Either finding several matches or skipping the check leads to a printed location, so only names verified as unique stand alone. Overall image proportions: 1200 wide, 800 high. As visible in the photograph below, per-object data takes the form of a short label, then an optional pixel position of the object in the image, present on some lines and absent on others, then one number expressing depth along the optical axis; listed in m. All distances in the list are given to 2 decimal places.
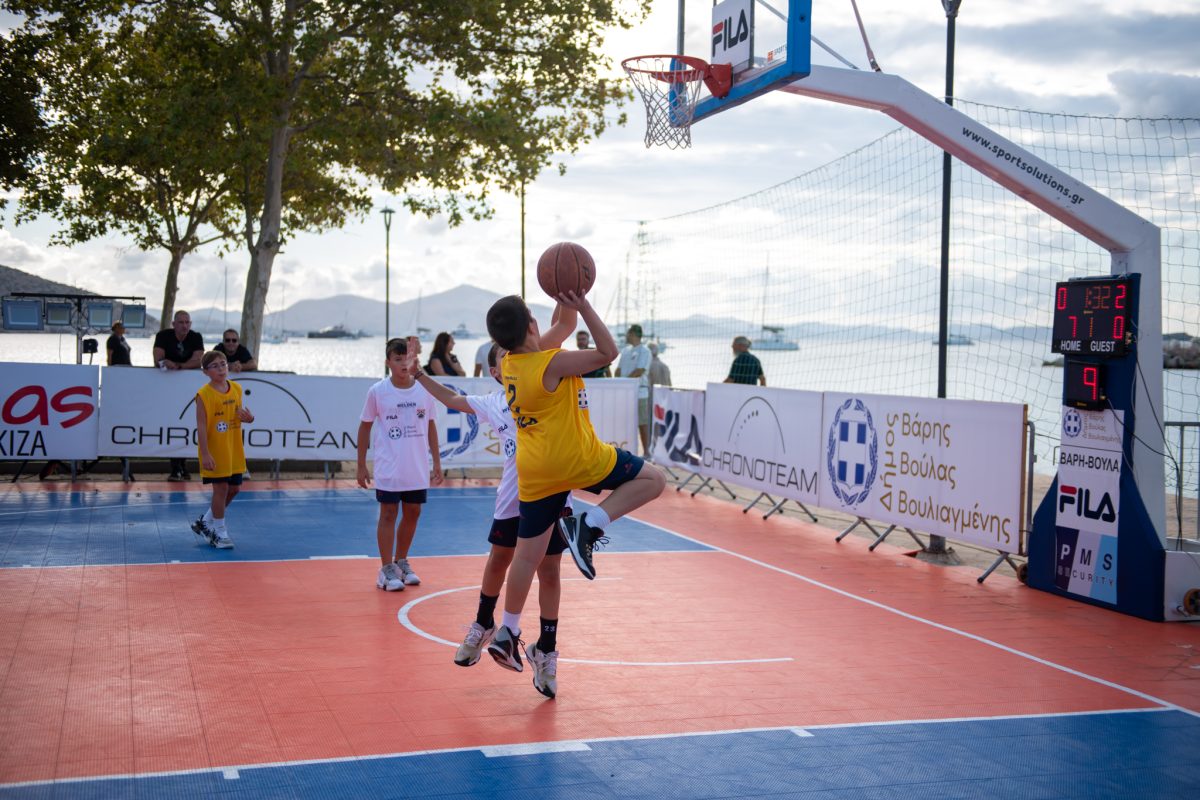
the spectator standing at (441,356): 15.90
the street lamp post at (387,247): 44.53
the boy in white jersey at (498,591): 6.58
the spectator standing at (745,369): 17.50
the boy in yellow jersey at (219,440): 11.15
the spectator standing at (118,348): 19.77
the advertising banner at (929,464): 10.84
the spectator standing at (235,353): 16.48
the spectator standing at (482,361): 19.89
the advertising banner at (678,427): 17.12
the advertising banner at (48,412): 16.17
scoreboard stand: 9.41
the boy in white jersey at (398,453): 9.46
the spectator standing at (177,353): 16.73
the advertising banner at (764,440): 14.00
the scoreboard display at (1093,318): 9.44
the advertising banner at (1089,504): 9.65
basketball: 5.87
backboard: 8.96
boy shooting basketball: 6.00
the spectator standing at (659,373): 20.42
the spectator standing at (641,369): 19.52
